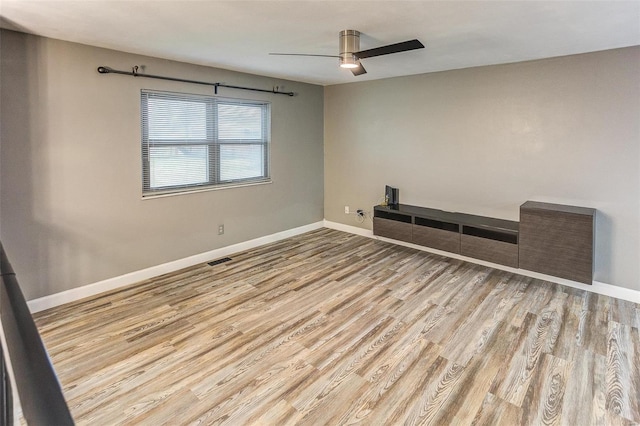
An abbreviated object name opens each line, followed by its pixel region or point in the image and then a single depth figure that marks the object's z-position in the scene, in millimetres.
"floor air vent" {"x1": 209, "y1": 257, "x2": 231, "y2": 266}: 4518
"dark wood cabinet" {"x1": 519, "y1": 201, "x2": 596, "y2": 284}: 3471
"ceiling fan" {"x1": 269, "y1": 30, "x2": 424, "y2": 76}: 2805
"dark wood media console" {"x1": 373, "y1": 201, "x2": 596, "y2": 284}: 3512
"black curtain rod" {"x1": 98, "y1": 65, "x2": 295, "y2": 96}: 3540
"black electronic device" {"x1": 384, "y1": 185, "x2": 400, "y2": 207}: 5266
